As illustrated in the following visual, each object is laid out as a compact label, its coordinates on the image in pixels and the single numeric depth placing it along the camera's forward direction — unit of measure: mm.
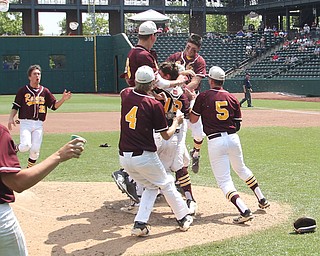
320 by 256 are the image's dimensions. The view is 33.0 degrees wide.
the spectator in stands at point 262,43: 49312
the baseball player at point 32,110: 10523
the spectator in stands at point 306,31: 47219
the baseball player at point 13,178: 3598
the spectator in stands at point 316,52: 42828
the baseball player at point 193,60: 8220
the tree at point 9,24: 79188
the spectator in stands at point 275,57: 45844
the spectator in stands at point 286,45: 47200
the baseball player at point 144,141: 6250
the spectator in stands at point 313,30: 46406
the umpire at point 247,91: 29266
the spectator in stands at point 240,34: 51731
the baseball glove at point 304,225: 6375
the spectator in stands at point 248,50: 49088
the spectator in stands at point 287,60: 44131
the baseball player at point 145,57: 6918
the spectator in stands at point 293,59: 43875
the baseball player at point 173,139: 7277
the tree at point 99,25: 87956
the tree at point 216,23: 85306
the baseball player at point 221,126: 7266
